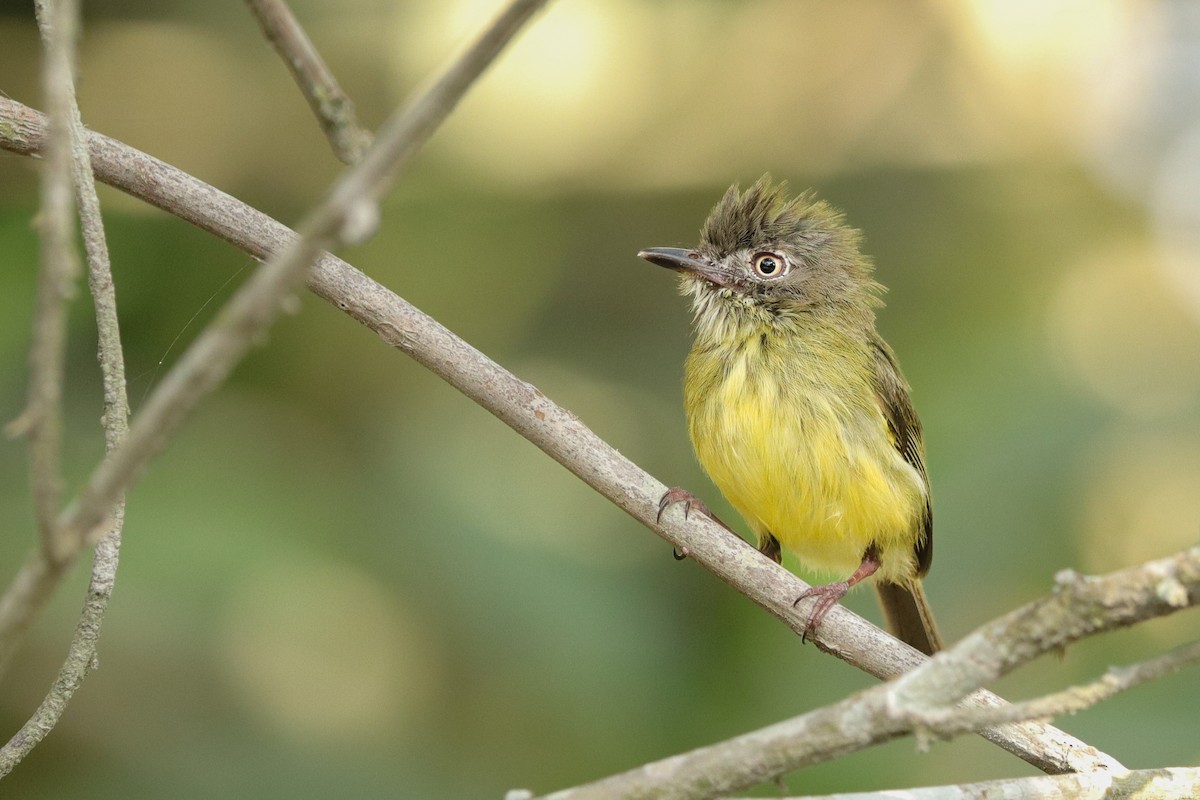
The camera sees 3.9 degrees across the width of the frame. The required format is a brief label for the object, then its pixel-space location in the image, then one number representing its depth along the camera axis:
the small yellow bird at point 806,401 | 2.66
